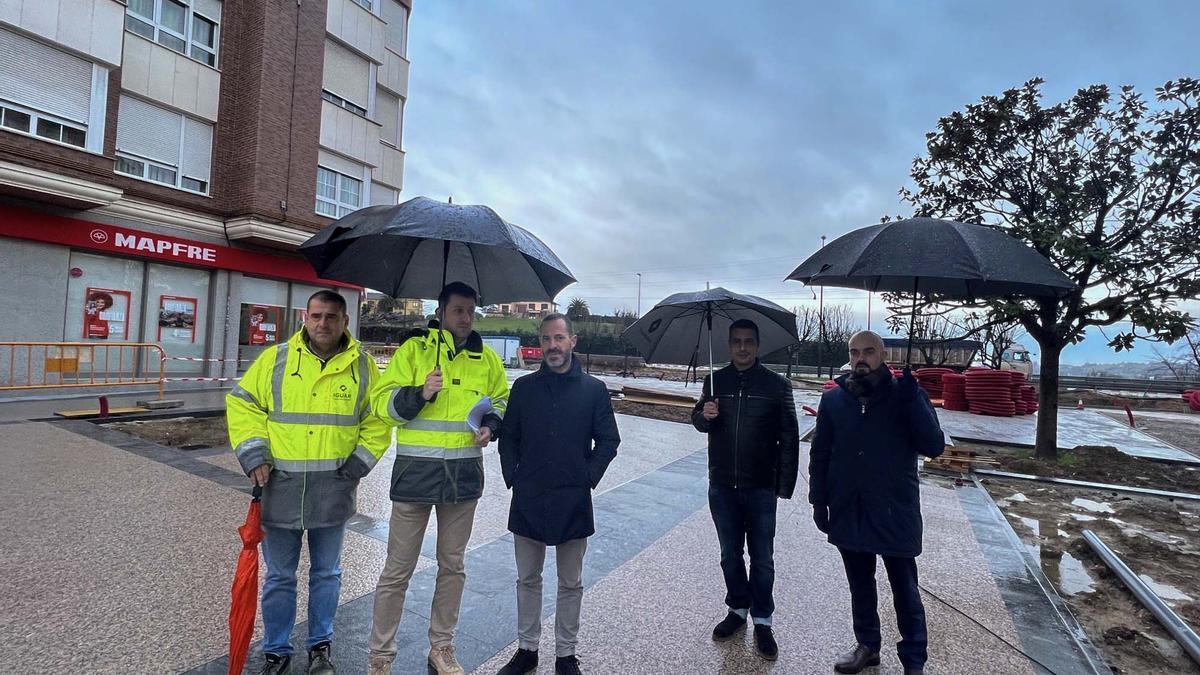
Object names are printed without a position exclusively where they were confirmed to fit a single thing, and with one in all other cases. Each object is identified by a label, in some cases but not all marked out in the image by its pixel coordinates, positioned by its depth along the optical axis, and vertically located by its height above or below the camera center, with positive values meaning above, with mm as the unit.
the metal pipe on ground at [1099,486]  7262 -1500
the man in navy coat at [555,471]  2814 -642
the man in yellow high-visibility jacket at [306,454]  2668 -592
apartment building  12023 +4097
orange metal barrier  11773 -1152
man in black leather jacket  3238 -637
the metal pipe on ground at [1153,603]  3326 -1498
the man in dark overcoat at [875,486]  2918 -651
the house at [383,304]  51816 +2523
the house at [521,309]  95825 +5711
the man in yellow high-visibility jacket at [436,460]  2686 -595
